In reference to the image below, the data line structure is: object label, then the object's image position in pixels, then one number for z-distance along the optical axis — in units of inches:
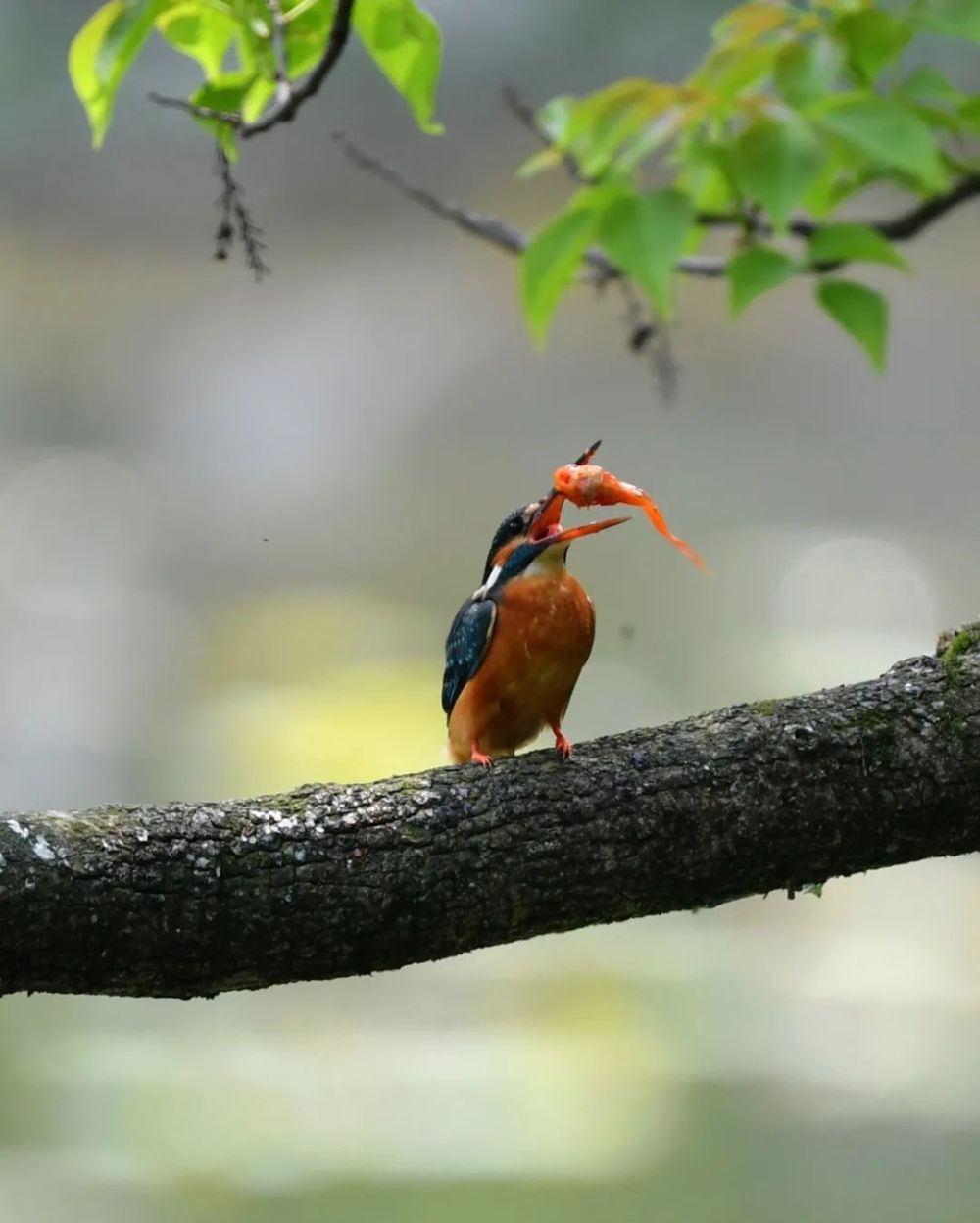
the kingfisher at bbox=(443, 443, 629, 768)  382.9
